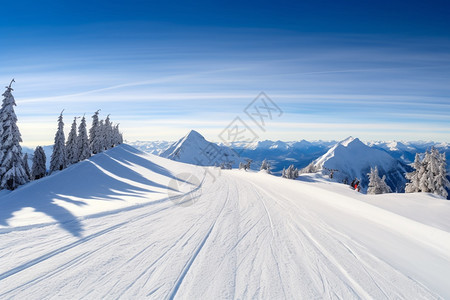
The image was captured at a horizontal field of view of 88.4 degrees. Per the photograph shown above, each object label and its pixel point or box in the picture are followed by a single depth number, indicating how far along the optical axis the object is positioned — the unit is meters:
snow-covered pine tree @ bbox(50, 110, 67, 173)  42.90
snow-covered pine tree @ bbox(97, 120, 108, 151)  55.90
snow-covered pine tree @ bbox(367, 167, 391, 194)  39.72
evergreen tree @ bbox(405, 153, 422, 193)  29.83
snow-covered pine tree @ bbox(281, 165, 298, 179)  79.38
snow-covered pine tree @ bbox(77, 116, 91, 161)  50.06
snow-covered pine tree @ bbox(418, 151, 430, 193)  27.65
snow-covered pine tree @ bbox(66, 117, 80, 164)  47.97
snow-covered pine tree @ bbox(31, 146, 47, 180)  45.63
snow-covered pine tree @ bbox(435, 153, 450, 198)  26.28
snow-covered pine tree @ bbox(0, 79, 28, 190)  26.12
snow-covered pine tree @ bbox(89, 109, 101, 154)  54.06
